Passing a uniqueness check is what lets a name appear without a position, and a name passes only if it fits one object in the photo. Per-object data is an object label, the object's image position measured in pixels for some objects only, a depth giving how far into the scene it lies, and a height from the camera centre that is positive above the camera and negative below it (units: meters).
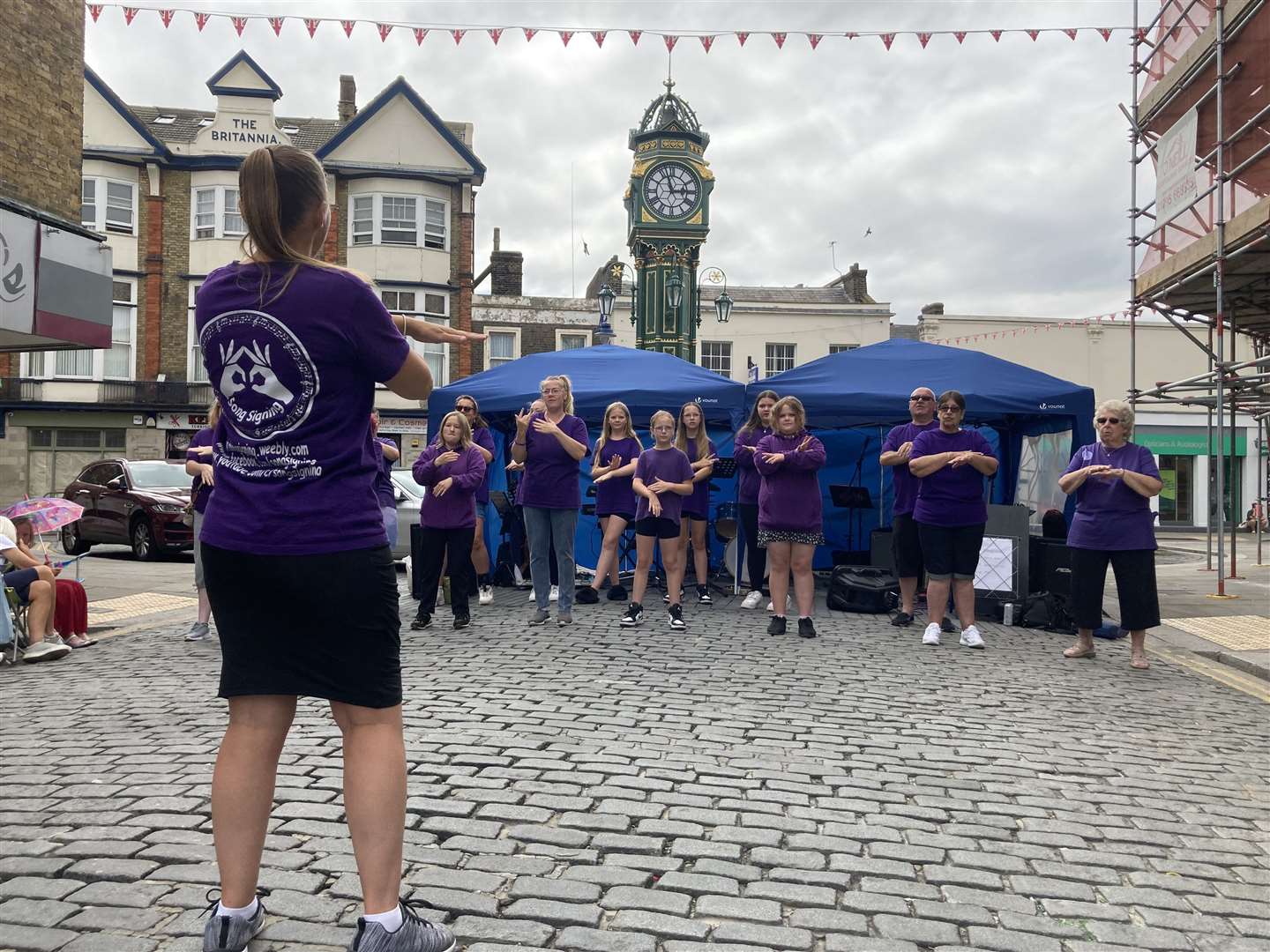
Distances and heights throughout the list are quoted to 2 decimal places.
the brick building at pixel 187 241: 28.83 +7.33
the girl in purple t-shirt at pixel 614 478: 9.01 +0.04
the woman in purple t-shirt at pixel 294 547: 2.23 -0.15
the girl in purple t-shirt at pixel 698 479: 9.35 +0.04
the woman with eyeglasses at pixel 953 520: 7.53 -0.28
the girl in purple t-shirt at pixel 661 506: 8.04 -0.20
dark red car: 14.74 -0.45
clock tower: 19.91 +5.44
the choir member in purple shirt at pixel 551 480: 7.80 +0.01
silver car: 13.91 -0.47
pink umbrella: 7.12 -0.26
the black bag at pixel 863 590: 9.23 -1.02
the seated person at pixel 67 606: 7.10 -0.94
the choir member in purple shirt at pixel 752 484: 8.91 -0.01
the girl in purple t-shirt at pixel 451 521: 7.76 -0.32
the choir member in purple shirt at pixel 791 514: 7.44 -0.24
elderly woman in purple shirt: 6.83 -0.30
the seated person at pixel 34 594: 6.57 -0.80
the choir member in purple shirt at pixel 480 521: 8.66 -0.40
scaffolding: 10.37 +3.52
